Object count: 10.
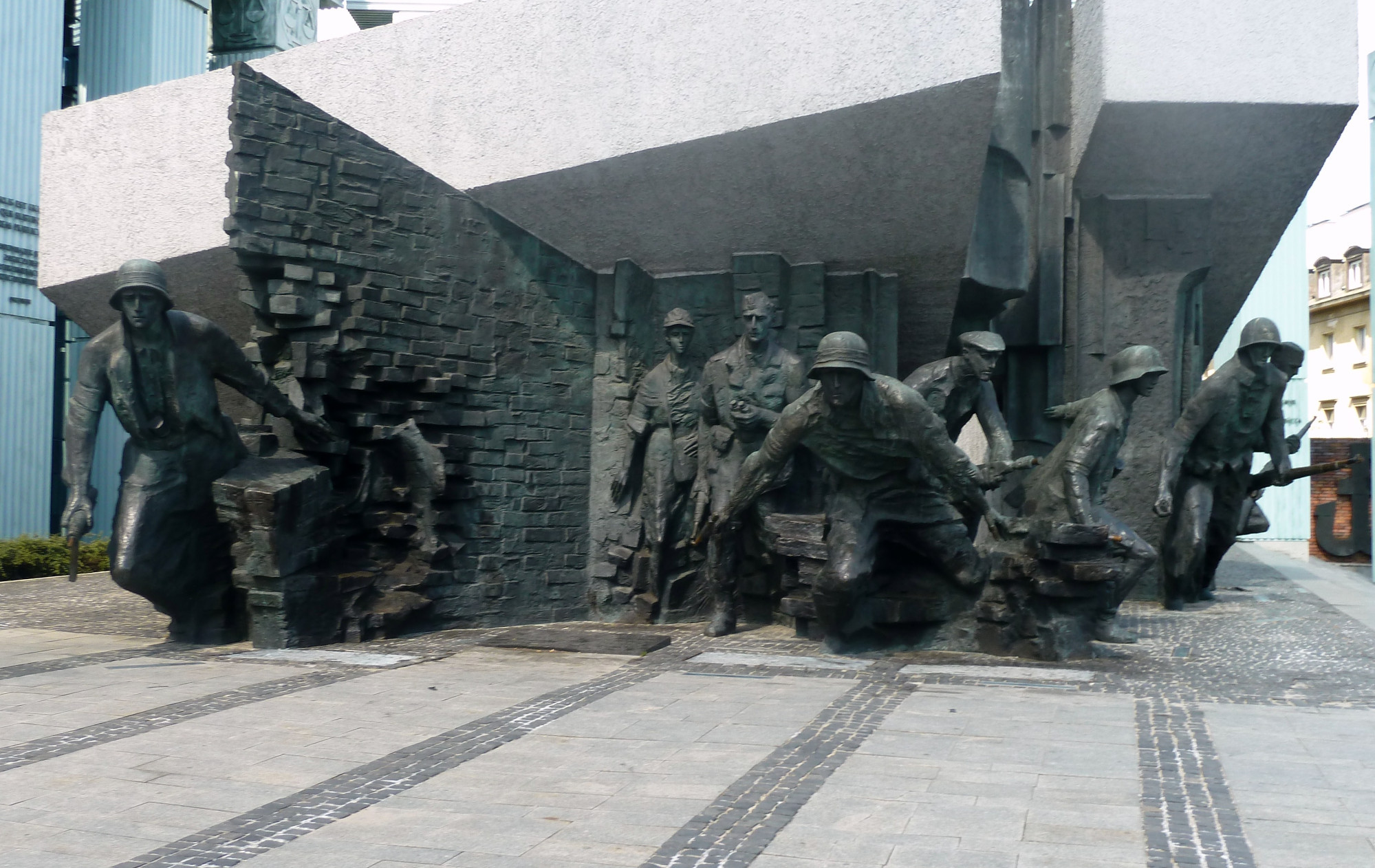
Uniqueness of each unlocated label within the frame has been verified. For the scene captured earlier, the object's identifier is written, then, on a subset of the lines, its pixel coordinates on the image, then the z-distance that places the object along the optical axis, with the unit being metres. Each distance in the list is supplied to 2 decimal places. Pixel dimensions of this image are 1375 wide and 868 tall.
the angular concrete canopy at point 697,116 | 8.43
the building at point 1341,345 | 38.00
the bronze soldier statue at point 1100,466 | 8.26
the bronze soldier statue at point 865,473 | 7.63
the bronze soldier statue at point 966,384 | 8.67
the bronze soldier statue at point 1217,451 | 10.34
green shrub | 13.62
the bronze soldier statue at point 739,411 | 9.23
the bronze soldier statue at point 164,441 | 7.86
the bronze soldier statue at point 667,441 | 10.01
